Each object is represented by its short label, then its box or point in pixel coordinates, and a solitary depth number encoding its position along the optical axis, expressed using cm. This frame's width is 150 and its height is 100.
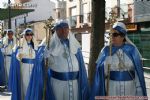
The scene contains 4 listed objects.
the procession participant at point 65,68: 479
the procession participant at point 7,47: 973
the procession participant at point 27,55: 723
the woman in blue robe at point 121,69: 445
